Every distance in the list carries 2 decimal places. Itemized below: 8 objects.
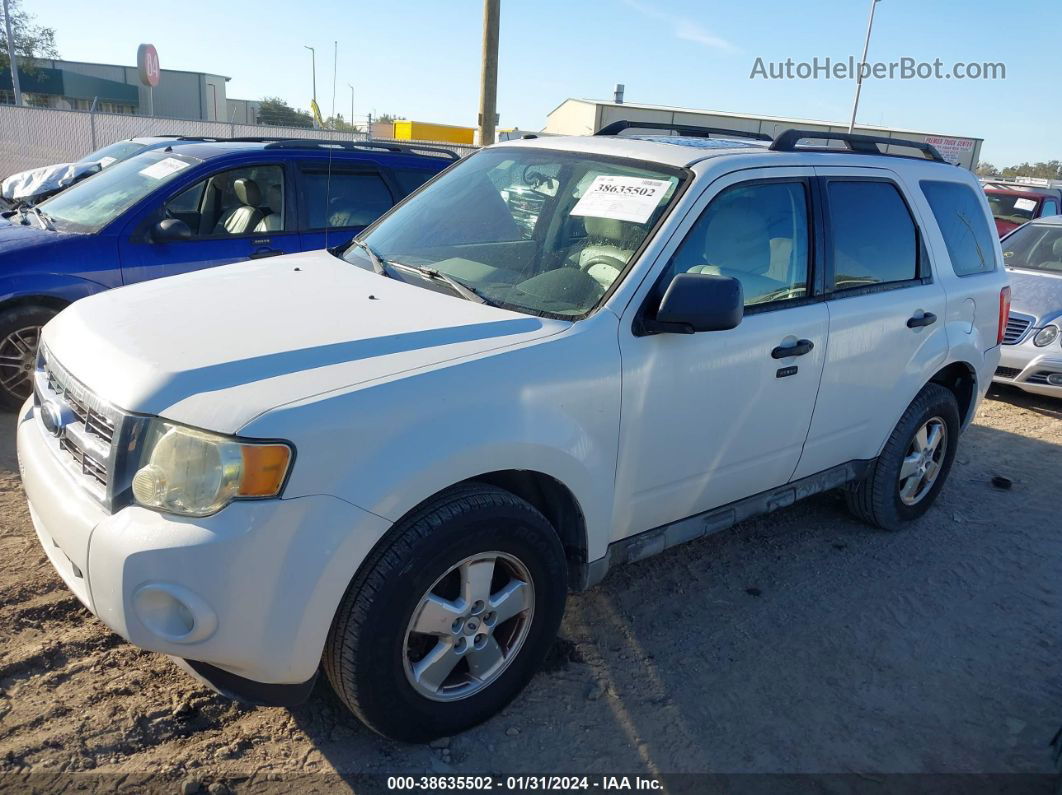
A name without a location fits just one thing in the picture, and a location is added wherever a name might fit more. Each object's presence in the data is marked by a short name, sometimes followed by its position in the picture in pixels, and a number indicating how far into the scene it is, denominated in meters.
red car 11.36
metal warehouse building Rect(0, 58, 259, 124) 48.94
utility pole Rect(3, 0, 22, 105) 27.67
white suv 2.15
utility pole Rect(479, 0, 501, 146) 9.70
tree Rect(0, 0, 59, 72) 47.94
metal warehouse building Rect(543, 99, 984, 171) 38.12
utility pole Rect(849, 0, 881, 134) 32.53
